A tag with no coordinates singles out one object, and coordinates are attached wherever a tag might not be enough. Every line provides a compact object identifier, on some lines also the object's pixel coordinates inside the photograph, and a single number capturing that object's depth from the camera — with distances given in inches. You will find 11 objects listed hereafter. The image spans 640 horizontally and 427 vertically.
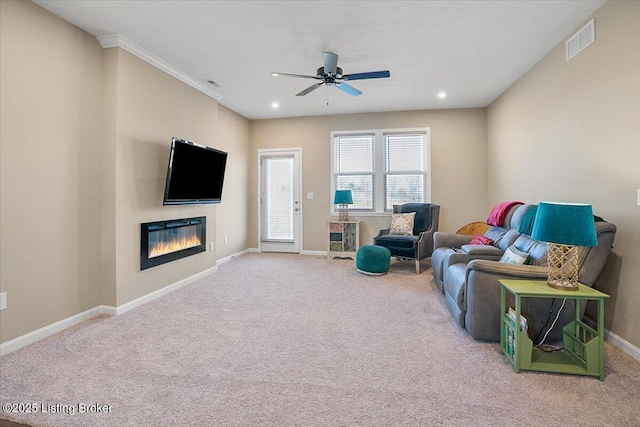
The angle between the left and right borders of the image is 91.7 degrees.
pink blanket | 150.6
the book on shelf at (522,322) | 81.6
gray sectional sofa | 88.1
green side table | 76.7
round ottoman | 177.3
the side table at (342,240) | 228.8
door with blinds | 247.0
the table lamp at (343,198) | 217.3
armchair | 185.5
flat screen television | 137.2
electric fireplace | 135.8
